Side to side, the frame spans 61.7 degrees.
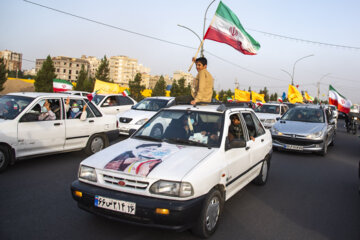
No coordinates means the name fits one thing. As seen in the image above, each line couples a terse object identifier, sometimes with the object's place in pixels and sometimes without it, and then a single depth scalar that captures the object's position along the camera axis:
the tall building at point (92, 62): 180.57
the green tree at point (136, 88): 66.06
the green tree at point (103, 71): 59.11
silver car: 9.48
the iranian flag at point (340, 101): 15.88
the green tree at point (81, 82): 60.19
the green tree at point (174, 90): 67.26
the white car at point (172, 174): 3.09
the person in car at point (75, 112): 7.19
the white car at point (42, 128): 5.87
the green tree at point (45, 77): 48.28
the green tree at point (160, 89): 70.56
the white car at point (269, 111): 14.74
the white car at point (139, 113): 11.06
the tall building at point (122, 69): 165.75
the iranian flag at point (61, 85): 20.31
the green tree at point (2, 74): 47.61
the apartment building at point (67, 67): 146.25
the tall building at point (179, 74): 192.25
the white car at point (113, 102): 13.82
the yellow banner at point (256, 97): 29.05
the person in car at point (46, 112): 6.59
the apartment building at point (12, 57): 163.12
